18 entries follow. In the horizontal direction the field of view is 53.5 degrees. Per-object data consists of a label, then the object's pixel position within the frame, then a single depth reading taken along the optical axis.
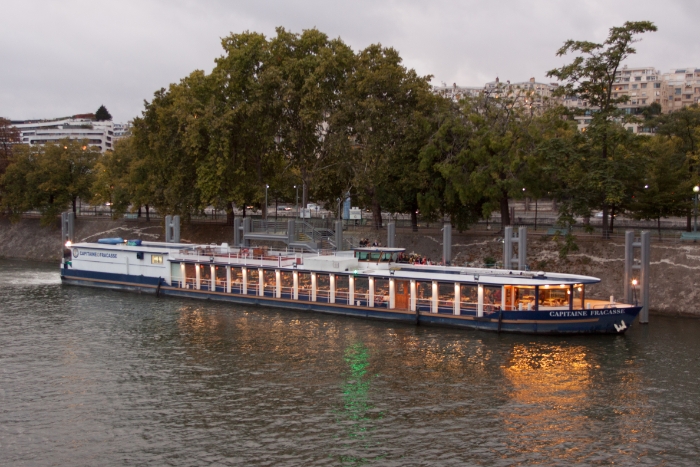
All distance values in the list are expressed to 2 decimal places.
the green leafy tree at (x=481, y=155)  59.06
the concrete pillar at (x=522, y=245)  50.66
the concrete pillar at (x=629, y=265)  45.25
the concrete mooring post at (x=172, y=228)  72.31
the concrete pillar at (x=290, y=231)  65.94
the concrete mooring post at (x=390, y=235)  61.44
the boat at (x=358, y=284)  41.06
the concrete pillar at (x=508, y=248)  51.53
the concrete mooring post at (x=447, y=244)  56.75
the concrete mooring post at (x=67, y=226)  81.56
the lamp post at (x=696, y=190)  52.45
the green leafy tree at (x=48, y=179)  91.25
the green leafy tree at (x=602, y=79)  53.72
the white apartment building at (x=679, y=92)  160.75
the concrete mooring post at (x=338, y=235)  64.94
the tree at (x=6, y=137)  111.65
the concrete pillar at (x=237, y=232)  71.31
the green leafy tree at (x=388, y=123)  66.00
